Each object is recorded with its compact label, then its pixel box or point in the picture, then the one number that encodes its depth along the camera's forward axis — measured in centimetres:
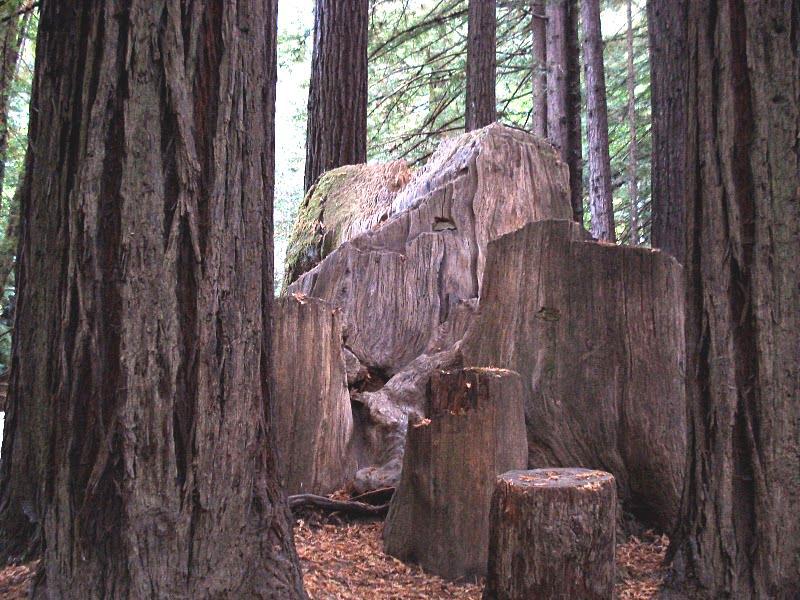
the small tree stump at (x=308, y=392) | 378
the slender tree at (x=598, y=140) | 1250
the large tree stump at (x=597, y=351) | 362
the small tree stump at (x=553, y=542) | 258
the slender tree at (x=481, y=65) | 1073
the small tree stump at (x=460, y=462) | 314
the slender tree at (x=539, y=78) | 1507
